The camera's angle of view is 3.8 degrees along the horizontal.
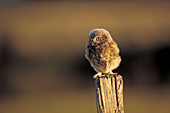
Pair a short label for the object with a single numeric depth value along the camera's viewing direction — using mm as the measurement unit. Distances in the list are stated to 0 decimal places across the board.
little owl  10795
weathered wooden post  10748
